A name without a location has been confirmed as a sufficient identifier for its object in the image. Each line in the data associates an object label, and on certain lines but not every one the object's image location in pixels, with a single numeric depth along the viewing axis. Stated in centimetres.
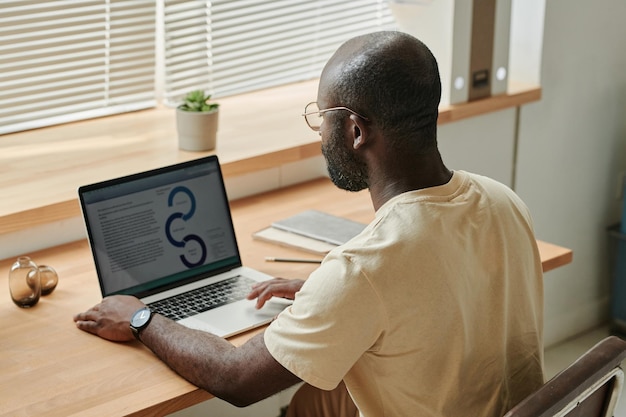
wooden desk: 156
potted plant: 246
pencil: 212
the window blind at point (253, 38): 286
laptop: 189
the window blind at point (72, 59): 257
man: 144
